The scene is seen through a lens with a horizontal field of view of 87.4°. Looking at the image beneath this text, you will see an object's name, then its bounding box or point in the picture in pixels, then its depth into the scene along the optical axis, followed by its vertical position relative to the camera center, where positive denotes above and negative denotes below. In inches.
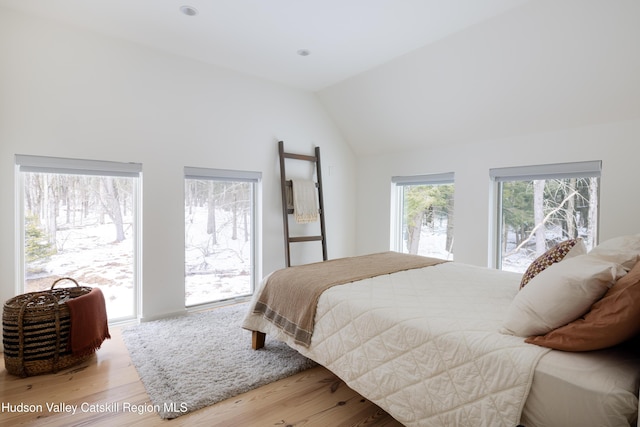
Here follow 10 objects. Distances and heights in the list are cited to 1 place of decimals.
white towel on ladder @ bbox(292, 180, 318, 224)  146.9 +1.9
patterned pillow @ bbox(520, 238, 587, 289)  67.8 -10.0
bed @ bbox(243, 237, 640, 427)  38.6 -20.7
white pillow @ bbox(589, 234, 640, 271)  51.3 -7.6
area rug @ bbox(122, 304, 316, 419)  71.4 -40.0
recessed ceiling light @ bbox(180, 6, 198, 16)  88.4 +52.2
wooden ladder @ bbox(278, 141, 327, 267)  143.3 +0.6
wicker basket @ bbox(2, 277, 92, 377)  78.2 -31.3
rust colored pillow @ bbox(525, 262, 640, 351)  37.3 -13.7
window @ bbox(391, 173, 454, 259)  144.7 -4.5
